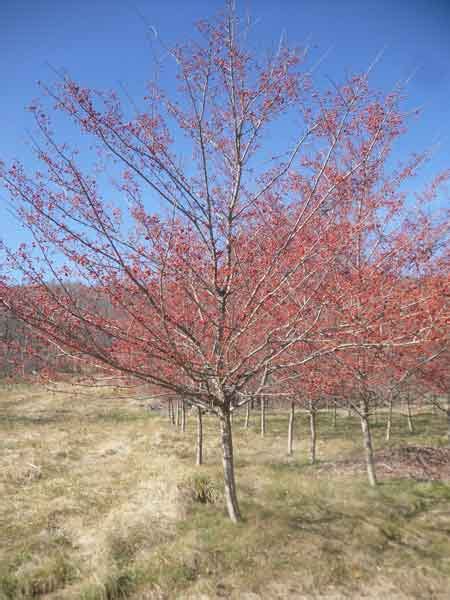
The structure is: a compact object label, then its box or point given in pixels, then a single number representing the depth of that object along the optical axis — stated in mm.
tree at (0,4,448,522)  4262
